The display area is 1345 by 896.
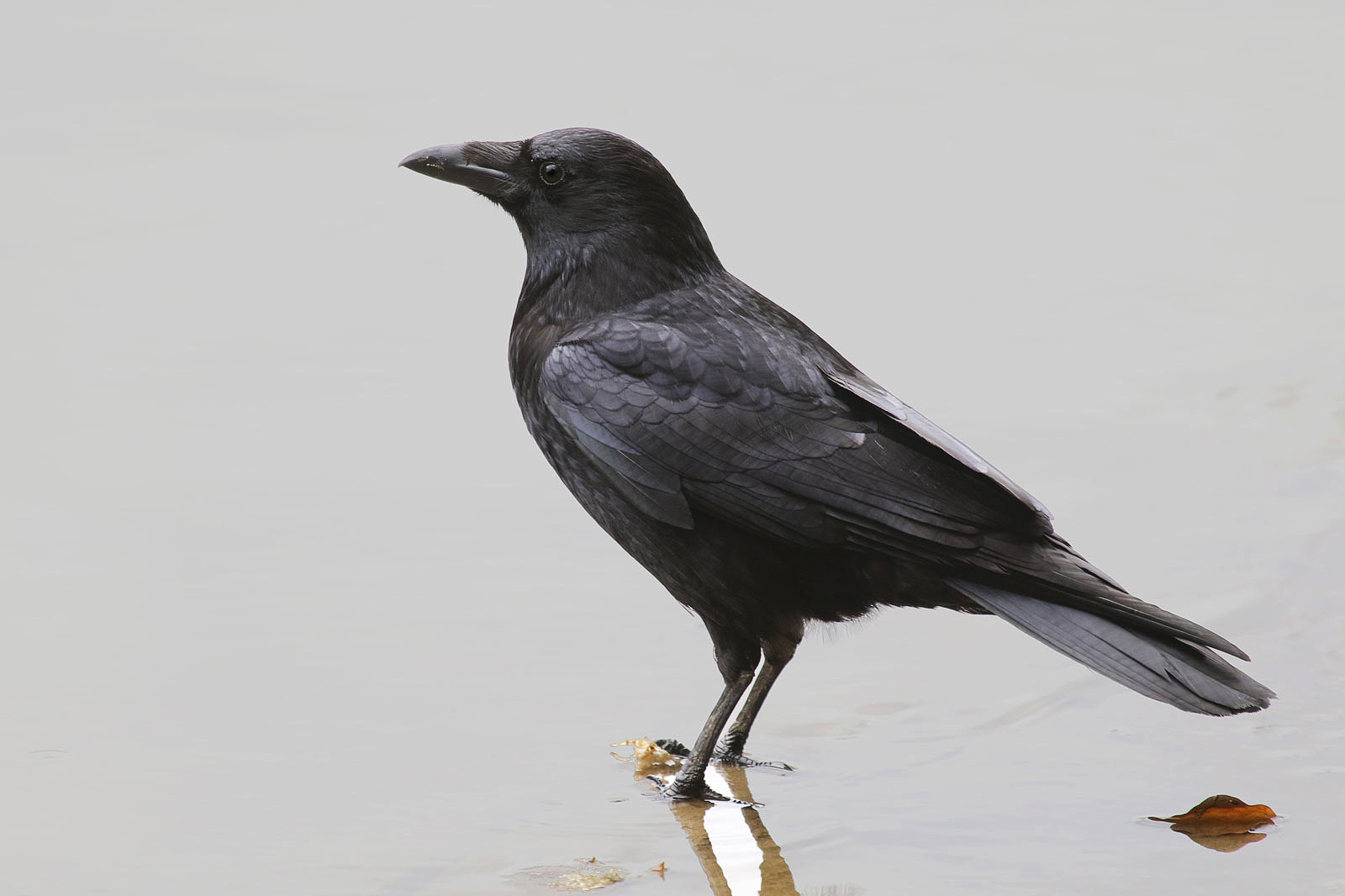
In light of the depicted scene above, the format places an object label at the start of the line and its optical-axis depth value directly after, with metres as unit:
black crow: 7.55
